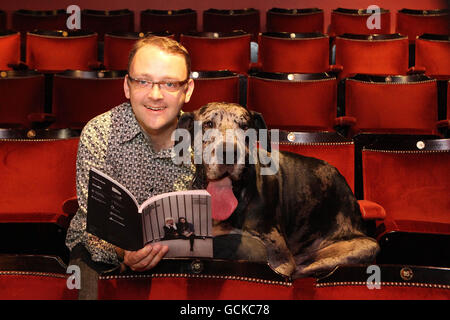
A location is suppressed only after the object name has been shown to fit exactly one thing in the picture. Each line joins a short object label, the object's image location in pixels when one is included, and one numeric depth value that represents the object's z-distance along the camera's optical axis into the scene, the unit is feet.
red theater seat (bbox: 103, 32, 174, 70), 11.78
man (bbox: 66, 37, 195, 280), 4.35
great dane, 4.79
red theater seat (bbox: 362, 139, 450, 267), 6.24
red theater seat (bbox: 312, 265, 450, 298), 3.13
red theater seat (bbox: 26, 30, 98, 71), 11.86
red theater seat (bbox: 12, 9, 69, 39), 15.53
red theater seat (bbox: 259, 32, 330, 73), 11.79
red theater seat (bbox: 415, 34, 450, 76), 11.68
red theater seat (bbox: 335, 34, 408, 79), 11.77
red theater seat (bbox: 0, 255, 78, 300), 3.27
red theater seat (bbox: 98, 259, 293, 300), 3.20
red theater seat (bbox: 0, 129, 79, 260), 6.26
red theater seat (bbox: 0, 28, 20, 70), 11.68
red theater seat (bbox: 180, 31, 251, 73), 11.71
